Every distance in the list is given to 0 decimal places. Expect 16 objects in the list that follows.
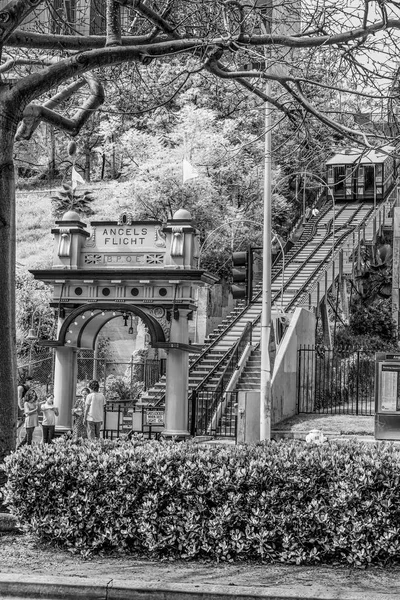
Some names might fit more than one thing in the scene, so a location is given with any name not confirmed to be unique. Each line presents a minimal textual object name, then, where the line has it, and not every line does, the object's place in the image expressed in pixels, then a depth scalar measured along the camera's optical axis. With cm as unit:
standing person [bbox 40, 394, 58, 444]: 2272
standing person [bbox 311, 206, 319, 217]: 5053
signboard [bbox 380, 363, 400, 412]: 2280
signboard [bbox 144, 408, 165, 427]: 2486
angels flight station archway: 2456
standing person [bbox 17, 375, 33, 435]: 2557
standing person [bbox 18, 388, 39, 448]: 2178
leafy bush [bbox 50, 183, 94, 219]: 4984
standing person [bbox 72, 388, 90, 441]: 2295
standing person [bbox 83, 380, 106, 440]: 2181
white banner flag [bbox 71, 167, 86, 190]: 3134
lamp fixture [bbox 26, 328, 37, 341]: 3650
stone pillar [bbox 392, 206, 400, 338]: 4028
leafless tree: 992
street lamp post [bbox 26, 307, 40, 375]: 3688
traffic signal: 2038
